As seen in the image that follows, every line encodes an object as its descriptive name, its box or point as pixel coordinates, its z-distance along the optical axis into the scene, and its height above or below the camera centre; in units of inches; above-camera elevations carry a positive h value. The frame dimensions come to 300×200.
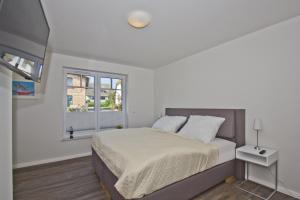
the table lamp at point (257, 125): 84.9 -15.9
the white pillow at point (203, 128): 92.5 -20.4
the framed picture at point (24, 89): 111.7 +6.7
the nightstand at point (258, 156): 75.9 -32.9
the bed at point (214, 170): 64.1 -39.3
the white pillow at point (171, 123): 120.8 -21.9
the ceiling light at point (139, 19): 73.4 +41.9
